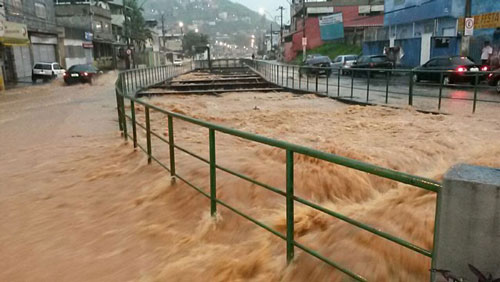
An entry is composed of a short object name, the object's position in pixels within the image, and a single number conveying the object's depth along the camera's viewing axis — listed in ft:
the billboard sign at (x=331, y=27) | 204.33
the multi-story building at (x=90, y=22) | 179.25
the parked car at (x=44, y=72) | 107.34
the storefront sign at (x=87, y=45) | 168.32
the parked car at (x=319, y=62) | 116.71
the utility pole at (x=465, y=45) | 69.71
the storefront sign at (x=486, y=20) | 79.00
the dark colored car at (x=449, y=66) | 63.74
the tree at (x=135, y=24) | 253.10
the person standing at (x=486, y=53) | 75.51
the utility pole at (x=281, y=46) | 285.54
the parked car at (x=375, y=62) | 94.94
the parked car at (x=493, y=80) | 53.34
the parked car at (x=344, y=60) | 119.97
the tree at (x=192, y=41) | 386.52
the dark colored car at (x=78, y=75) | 97.71
